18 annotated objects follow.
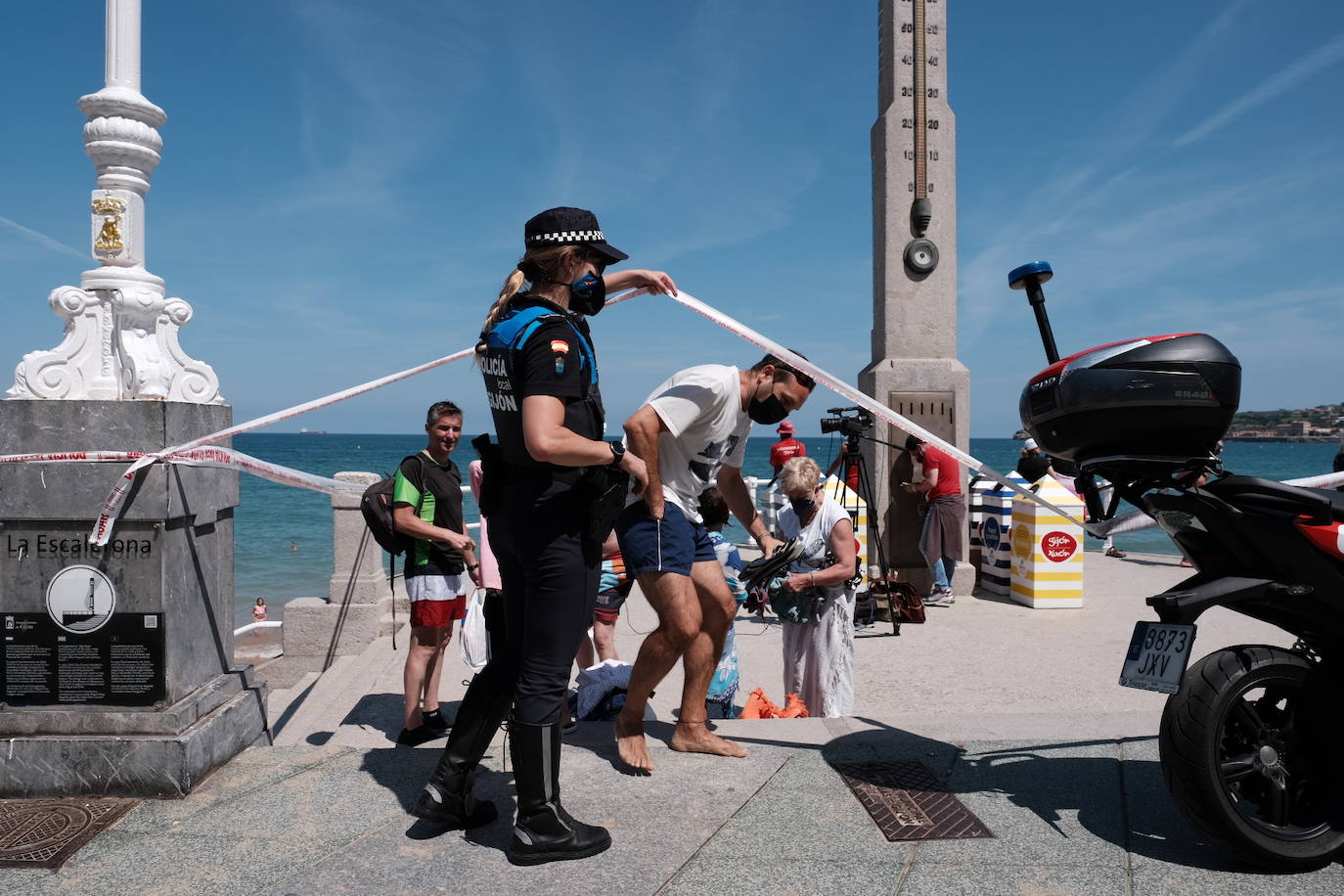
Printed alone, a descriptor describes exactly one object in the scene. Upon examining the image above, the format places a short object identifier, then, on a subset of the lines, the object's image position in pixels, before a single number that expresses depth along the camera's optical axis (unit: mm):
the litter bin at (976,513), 10539
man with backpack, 4906
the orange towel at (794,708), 5133
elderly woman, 5203
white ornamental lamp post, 3344
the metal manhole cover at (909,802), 2862
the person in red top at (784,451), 10320
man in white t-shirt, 3535
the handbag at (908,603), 8641
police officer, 2650
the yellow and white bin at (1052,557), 9148
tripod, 8195
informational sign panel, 3293
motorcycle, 2539
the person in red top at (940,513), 9391
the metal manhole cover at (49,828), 2713
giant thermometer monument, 9773
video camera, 7738
